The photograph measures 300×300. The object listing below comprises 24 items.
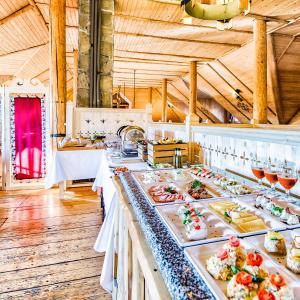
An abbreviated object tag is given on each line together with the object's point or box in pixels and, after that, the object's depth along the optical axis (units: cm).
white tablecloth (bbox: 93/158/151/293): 177
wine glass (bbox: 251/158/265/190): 150
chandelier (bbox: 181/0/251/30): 241
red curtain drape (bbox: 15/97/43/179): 469
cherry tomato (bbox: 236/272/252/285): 65
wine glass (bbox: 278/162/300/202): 128
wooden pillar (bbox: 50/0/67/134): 445
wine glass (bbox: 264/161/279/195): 138
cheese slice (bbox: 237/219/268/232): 100
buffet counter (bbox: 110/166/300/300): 67
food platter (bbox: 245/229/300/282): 74
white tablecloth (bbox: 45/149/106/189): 390
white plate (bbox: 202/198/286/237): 96
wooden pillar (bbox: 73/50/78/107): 753
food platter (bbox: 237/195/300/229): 104
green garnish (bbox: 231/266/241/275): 72
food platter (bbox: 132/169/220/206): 138
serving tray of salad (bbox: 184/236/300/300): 62
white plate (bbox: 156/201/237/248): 90
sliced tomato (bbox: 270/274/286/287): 63
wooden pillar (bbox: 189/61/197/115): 889
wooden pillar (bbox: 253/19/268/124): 533
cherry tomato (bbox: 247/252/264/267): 72
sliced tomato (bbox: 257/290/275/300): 60
